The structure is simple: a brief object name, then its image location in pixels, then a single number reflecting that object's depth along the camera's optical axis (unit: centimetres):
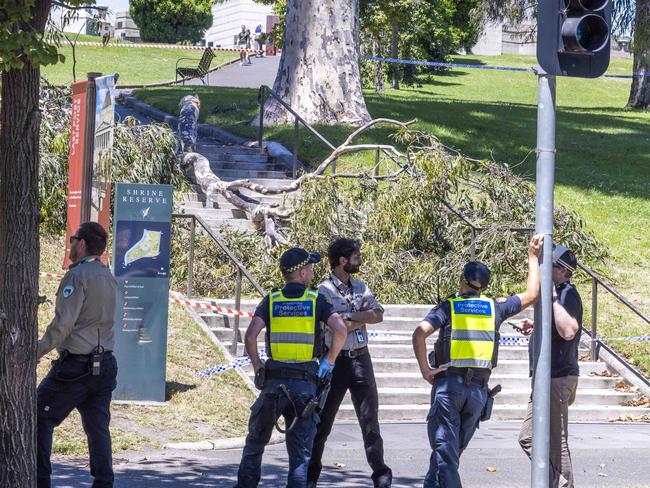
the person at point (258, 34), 6494
